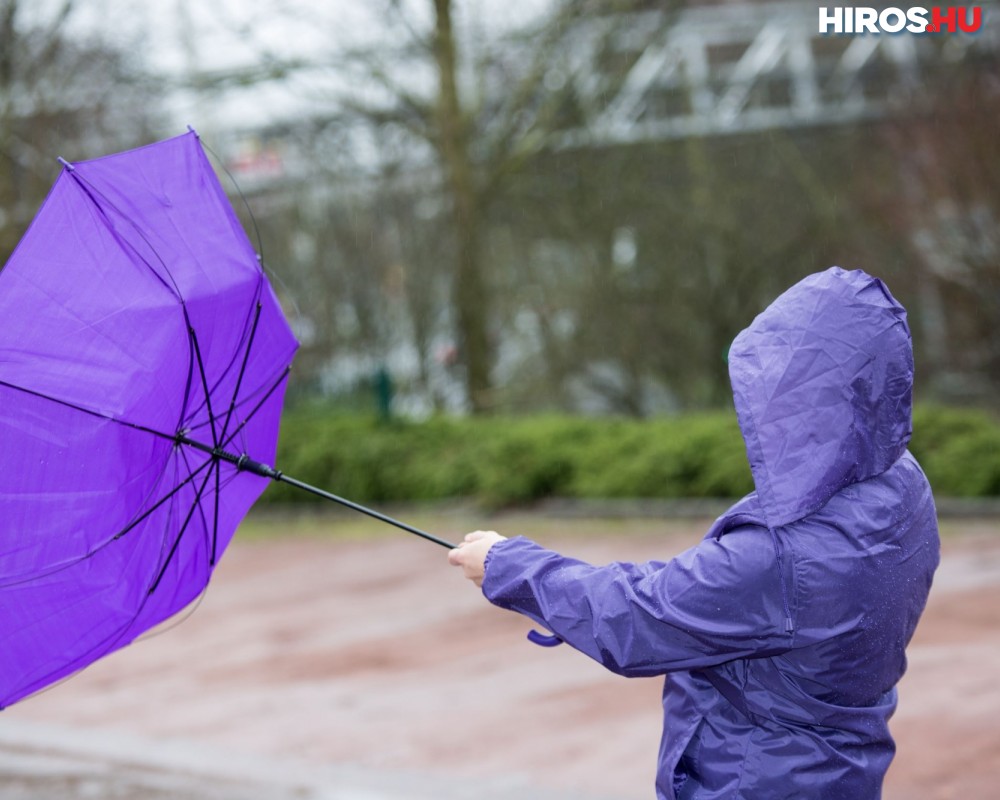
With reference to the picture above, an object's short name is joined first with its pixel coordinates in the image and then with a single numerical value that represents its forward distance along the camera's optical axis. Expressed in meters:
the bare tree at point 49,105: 19.36
